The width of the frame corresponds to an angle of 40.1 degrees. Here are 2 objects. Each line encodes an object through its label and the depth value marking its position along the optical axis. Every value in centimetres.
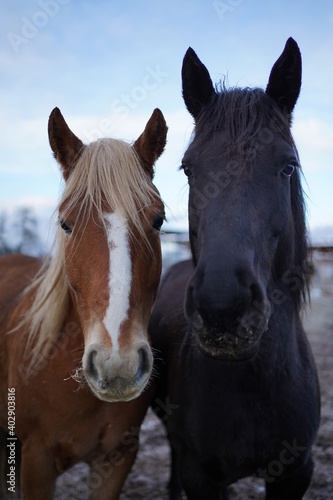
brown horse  209
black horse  197
